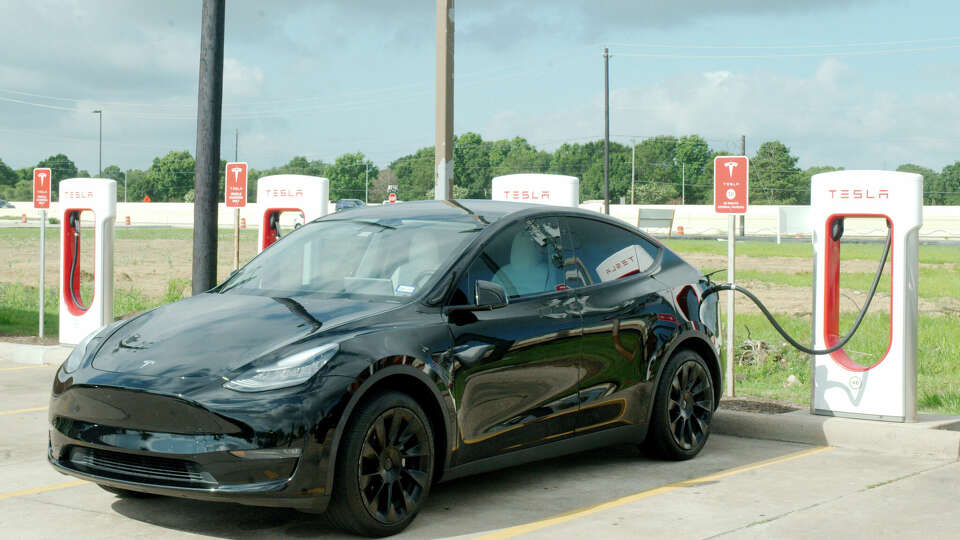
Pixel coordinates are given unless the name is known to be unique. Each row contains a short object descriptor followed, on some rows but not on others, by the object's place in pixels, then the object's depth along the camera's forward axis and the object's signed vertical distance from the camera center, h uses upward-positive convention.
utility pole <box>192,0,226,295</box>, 11.41 +1.33
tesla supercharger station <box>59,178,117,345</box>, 12.77 +0.18
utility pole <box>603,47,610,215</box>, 49.80 +7.73
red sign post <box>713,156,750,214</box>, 9.91 +0.86
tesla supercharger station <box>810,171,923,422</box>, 7.95 -0.08
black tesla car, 5.00 -0.46
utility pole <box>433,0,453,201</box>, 11.44 +1.87
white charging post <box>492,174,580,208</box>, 10.43 +0.85
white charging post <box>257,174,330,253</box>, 11.70 +0.82
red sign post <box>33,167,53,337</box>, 14.54 +1.07
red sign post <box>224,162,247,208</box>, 15.41 +1.25
